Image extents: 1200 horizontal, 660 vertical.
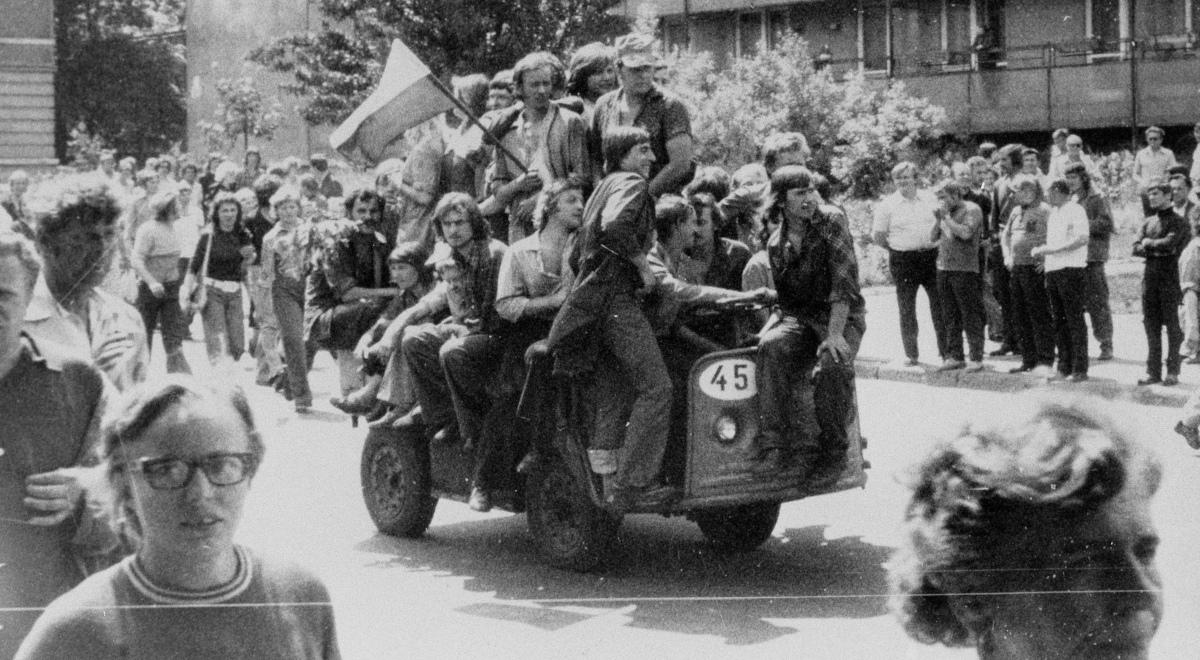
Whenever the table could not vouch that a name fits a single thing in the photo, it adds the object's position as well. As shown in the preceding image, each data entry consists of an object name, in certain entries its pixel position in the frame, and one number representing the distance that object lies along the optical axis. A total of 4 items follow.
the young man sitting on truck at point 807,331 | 7.57
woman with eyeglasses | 2.55
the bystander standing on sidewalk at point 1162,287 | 13.53
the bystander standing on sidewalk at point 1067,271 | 13.79
